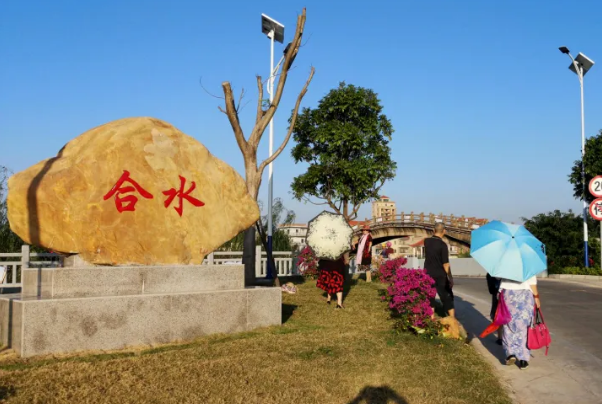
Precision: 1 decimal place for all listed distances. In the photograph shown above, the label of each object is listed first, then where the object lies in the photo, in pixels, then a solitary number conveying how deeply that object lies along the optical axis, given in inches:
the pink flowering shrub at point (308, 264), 767.1
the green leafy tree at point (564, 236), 1124.5
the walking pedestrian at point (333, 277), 515.5
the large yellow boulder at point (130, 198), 342.0
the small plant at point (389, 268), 704.4
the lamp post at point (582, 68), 1053.2
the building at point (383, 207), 6806.1
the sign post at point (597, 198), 888.3
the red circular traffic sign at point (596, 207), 896.3
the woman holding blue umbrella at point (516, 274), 293.9
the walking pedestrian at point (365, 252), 727.1
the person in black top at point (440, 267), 411.2
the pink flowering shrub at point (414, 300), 371.9
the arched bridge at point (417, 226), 2030.0
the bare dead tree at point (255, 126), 616.7
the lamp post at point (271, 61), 791.9
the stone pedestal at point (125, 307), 305.5
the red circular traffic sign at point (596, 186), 887.7
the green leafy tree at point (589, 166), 994.1
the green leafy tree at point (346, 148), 1355.8
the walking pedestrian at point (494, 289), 378.3
